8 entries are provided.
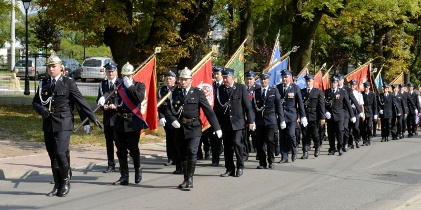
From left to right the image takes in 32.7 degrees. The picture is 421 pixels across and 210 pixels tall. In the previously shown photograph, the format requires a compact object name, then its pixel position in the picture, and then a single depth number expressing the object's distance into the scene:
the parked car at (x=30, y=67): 41.12
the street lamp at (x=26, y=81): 28.73
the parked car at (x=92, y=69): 43.71
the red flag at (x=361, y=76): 19.85
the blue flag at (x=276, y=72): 16.98
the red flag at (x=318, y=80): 18.27
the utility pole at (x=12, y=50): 40.87
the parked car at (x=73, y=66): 44.53
